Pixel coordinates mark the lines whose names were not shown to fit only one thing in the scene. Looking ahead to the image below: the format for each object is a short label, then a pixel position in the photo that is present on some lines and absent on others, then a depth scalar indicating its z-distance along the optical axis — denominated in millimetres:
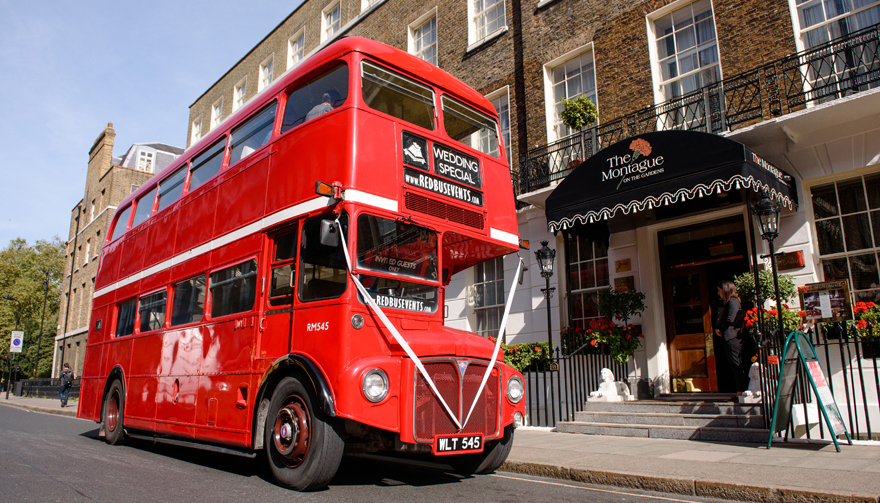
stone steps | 7414
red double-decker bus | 4848
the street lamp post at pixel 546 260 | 10258
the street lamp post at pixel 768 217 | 7152
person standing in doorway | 8312
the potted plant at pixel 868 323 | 7414
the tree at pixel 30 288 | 48906
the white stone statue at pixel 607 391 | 9648
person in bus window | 5775
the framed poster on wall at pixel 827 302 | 7980
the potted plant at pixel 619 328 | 9922
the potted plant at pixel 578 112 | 11164
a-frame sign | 6199
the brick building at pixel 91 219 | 33219
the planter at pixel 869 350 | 7545
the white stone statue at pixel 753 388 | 7996
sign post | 25109
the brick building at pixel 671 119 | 8422
